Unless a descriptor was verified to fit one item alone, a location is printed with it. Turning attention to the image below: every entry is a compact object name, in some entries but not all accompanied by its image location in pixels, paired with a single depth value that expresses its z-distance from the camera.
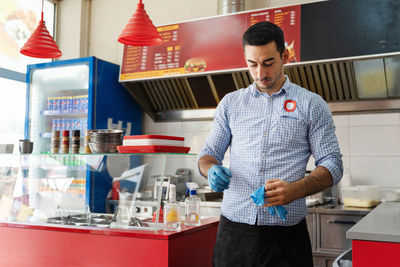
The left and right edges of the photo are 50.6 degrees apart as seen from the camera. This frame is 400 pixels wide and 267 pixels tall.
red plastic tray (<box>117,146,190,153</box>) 2.10
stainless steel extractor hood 3.61
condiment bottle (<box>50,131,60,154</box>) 2.43
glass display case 2.08
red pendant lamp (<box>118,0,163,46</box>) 2.81
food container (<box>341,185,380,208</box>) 3.36
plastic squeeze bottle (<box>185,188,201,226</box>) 2.14
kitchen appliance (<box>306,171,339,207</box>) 3.43
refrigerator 4.44
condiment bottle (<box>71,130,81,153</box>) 2.38
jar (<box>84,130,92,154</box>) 2.34
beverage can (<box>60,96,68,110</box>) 4.62
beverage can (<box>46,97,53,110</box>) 4.73
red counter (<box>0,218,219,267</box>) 1.91
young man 1.65
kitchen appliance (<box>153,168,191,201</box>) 2.03
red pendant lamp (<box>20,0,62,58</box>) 3.07
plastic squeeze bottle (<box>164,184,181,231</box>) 2.02
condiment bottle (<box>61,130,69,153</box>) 2.40
